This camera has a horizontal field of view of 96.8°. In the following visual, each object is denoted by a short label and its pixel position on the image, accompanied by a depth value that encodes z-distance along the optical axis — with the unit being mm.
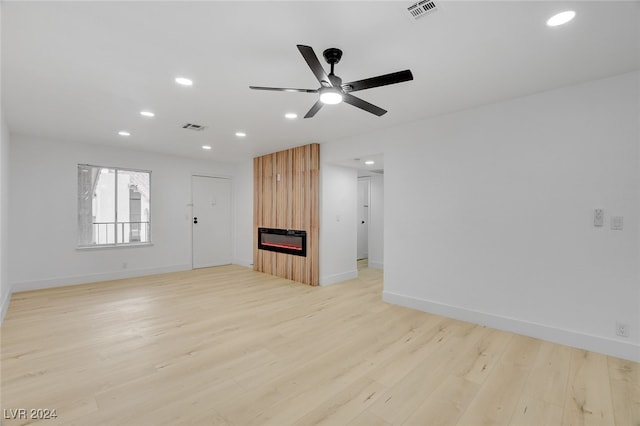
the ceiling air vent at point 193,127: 4254
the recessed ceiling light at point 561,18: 1866
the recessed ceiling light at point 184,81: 2771
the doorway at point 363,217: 7477
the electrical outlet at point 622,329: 2638
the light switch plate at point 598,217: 2772
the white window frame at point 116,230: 5422
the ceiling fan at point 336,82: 2029
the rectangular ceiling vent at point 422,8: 1780
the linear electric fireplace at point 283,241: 5523
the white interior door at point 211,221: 6918
